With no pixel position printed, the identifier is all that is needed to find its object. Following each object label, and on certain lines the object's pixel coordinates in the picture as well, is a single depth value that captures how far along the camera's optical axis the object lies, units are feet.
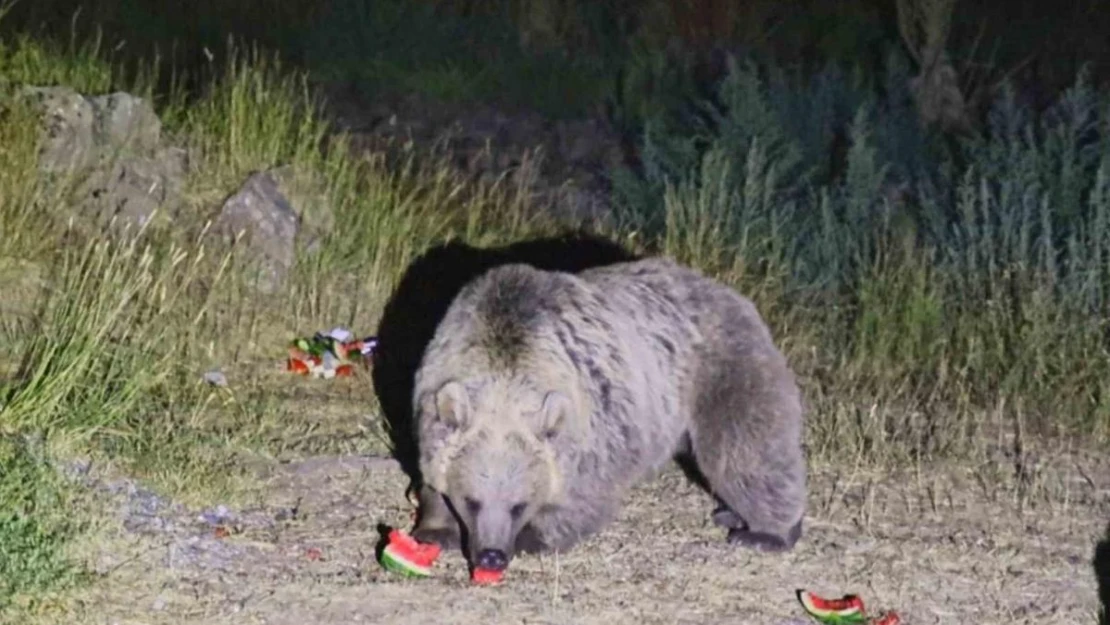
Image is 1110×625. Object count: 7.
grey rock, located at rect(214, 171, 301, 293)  67.02
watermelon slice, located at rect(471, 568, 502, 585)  45.14
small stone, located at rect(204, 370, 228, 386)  58.44
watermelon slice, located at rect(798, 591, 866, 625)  45.11
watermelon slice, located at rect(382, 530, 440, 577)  45.65
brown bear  44.86
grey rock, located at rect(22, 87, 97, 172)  67.00
